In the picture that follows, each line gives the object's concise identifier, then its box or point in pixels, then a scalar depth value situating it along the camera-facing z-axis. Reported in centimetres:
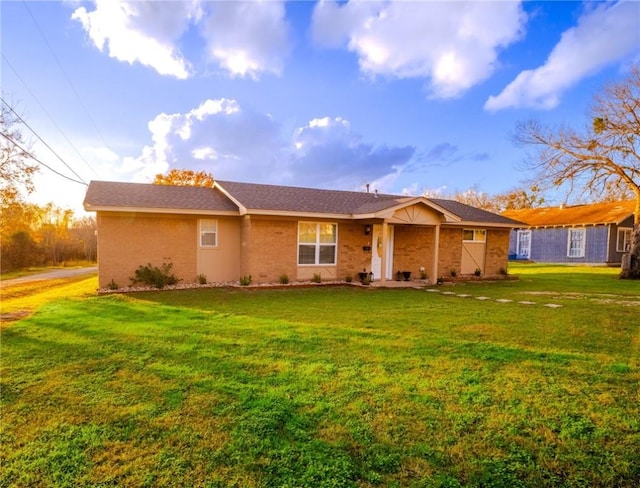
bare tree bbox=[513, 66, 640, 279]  1727
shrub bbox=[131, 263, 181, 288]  1184
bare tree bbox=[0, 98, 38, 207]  1288
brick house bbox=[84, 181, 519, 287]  1190
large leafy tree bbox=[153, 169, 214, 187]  3094
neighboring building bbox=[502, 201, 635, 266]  2544
